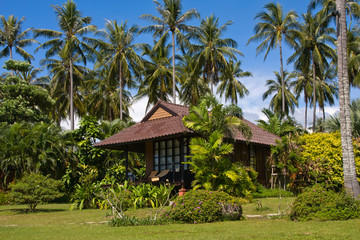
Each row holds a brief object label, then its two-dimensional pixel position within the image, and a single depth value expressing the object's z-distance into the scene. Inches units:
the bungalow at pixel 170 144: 792.3
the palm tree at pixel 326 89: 1781.9
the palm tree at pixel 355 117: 832.9
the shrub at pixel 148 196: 687.1
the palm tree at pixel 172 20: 1316.4
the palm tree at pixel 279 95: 2034.9
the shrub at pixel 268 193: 832.3
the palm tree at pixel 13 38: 1546.5
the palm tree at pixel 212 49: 1411.2
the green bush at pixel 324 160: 775.7
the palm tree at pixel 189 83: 1580.3
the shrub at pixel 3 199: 954.1
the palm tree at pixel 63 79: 1541.6
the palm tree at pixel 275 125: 1106.7
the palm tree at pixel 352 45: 1254.8
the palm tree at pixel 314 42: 1378.0
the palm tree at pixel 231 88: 1734.7
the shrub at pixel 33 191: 690.2
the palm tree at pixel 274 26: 1355.8
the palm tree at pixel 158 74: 1537.9
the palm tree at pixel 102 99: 1774.4
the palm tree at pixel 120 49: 1424.7
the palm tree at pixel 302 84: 1857.5
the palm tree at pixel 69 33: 1341.0
